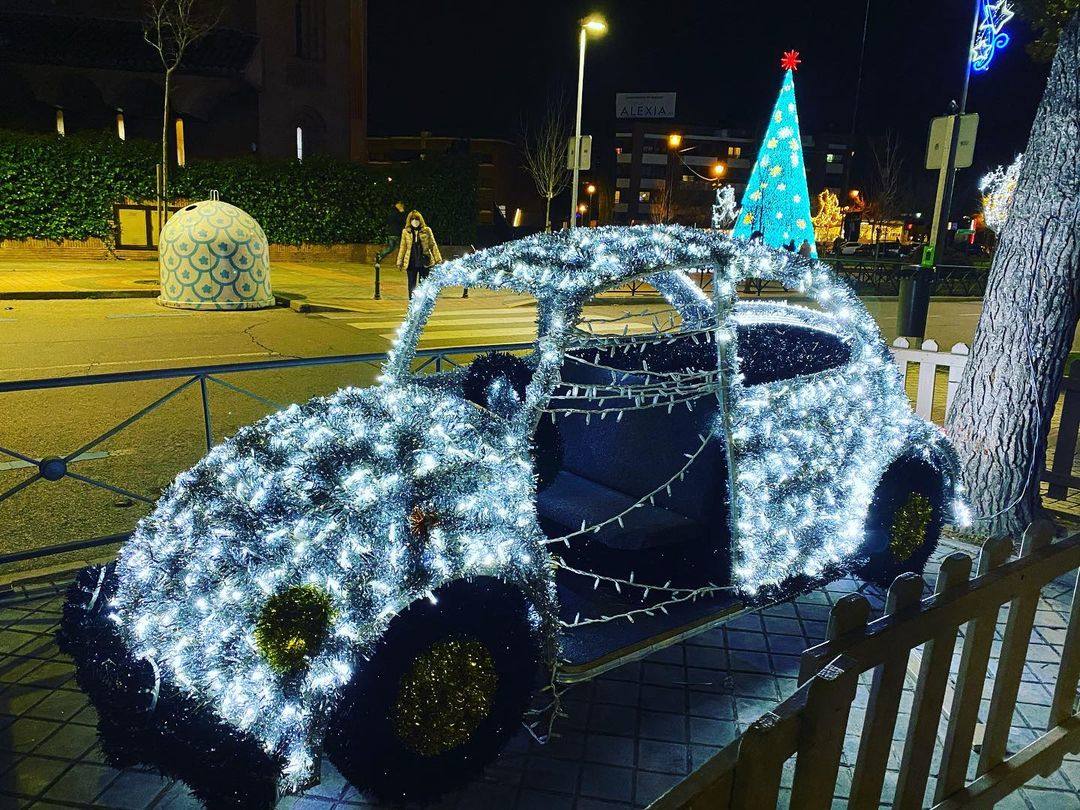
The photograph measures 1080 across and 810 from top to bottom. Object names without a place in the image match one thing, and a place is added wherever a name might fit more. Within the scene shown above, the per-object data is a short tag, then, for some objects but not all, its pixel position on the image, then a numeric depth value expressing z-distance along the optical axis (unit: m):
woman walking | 14.26
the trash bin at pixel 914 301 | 9.02
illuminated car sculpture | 2.49
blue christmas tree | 22.05
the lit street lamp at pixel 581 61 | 19.67
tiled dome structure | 13.84
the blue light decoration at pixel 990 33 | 11.25
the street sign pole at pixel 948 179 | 10.09
